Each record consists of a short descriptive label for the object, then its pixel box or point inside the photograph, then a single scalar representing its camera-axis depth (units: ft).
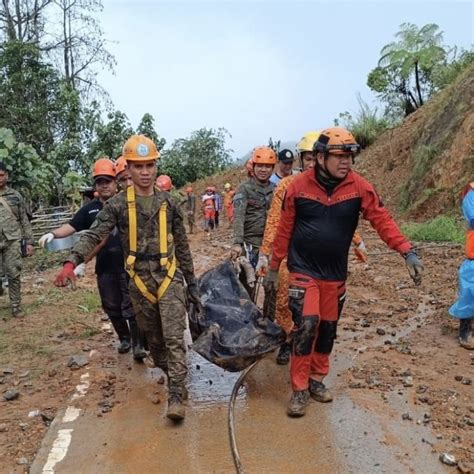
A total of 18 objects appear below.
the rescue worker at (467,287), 17.74
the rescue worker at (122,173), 18.75
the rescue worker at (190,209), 70.38
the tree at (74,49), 86.60
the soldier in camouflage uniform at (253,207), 18.56
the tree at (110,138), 64.75
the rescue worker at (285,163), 18.57
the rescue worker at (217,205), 68.06
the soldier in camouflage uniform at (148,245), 13.97
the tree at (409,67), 68.64
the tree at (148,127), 71.46
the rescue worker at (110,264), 17.99
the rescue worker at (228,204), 71.49
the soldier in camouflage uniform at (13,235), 25.16
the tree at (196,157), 107.34
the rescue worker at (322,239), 13.69
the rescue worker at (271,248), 17.07
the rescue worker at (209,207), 66.69
